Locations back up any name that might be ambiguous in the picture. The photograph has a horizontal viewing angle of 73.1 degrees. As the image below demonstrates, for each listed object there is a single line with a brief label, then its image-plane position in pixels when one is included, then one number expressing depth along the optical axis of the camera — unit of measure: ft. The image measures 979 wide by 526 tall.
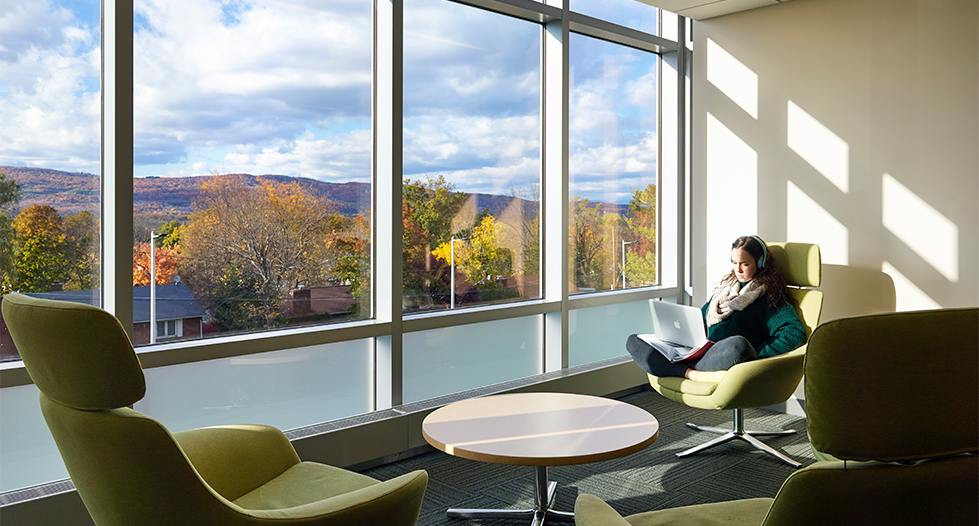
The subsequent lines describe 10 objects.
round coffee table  7.54
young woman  12.16
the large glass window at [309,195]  8.70
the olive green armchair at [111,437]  4.98
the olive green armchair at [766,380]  11.18
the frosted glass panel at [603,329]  15.53
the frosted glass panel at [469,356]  12.53
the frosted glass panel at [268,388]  9.66
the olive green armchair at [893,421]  3.86
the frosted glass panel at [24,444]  8.30
